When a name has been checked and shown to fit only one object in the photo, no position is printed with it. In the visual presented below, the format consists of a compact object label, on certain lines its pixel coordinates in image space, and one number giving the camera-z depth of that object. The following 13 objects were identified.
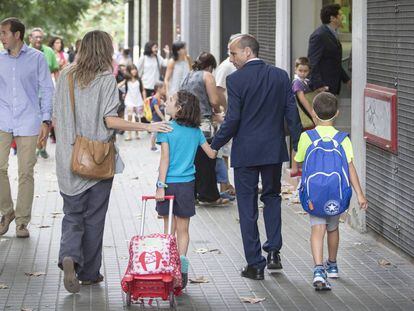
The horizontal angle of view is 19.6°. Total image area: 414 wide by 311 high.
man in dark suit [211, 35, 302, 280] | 8.93
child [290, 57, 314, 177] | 13.28
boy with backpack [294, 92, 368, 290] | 8.45
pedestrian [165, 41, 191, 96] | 17.73
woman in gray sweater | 8.45
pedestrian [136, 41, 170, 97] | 25.03
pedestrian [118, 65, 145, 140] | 24.02
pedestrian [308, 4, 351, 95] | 13.20
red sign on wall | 10.15
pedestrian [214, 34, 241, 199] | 13.61
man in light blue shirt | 10.73
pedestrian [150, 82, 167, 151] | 20.52
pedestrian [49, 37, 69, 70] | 24.50
